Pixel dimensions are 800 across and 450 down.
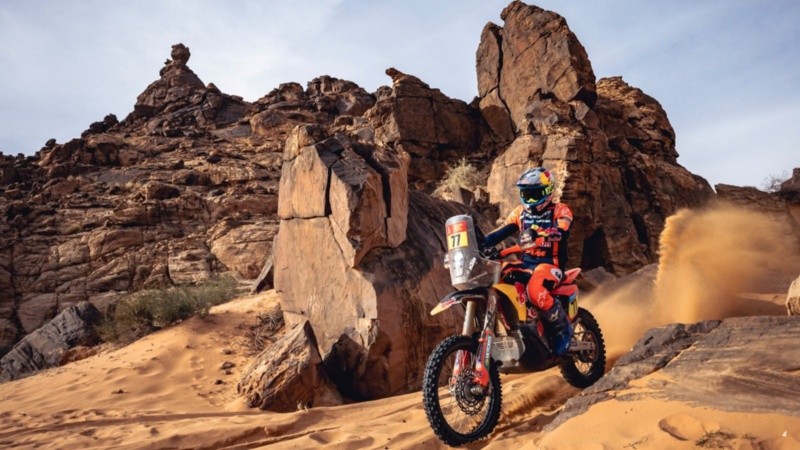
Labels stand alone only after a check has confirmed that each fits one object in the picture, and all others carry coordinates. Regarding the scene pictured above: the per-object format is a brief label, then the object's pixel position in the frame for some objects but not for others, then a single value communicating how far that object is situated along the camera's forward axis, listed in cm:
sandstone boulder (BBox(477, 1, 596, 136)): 2534
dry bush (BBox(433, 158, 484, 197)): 2388
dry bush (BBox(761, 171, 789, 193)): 2189
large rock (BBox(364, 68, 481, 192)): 2953
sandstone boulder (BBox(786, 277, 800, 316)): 538
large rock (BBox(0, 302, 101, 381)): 1029
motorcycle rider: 435
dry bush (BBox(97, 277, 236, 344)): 1036
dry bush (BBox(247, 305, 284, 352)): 927
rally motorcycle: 374
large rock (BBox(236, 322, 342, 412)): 651
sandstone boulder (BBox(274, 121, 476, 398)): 727
